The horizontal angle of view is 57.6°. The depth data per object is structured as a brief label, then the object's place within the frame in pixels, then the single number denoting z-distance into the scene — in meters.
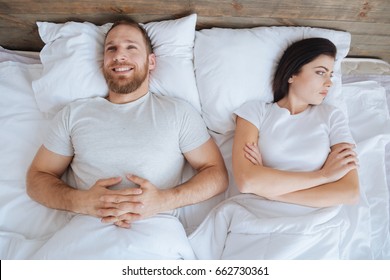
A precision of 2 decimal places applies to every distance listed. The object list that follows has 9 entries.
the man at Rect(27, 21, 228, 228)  1.28
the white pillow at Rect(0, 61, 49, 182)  1.47
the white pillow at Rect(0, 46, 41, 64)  1.77
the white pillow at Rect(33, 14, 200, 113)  1.53
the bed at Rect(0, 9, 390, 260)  1.22
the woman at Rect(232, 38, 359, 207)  1.25
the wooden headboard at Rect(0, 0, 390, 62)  1.55
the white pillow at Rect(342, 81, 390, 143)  1.54
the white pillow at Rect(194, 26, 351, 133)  1.50
